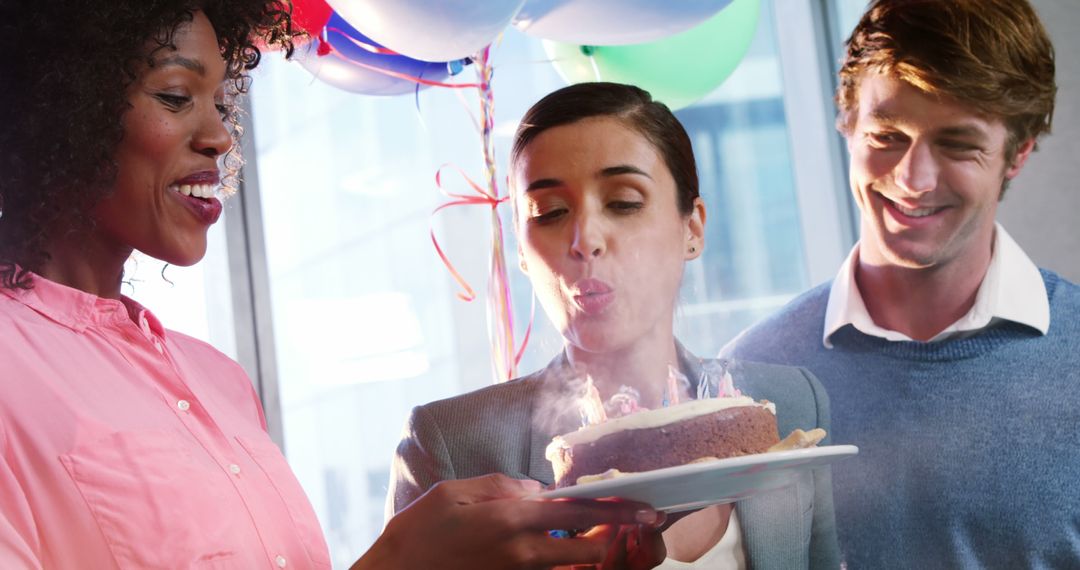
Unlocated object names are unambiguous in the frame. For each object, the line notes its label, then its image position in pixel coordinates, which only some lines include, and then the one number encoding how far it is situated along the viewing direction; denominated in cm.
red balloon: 227
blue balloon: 249
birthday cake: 146
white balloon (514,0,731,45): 230
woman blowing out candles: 181
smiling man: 206
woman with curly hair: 117
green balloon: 266
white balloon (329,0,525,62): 202
